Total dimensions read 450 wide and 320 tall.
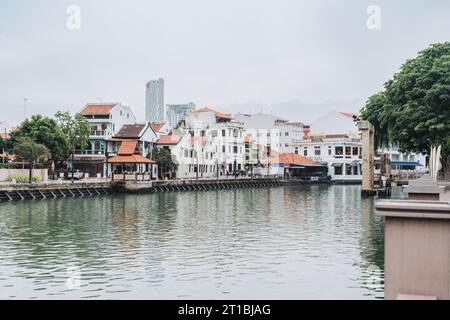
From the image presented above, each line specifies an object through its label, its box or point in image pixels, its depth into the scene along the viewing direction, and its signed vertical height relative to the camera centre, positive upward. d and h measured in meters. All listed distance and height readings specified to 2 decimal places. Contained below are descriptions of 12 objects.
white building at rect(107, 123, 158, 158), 66.25 +3.92
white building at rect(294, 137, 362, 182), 84.94 +2.21
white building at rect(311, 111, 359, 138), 90.81 +7.36
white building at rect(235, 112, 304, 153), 94.81 +6.63
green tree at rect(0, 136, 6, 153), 59.21 +2.88
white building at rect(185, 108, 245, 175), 79.25 +5.15
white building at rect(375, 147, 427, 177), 89.94 +1.48
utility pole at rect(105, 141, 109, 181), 63.98 +1.47
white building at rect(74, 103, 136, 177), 65.12 +4.10
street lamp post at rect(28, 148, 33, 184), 45.94 -0.12
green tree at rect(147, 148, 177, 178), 64.44 +1.42
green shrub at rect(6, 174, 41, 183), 46.60 -0.44
